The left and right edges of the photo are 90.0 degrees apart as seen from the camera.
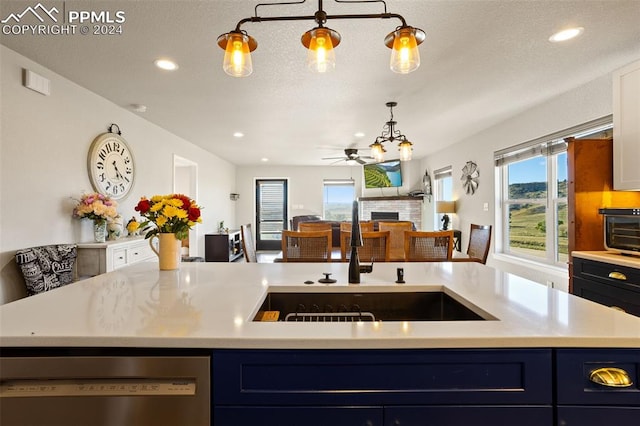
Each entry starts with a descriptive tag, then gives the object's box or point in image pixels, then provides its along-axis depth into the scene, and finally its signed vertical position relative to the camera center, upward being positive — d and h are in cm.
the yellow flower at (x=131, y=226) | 282 -11
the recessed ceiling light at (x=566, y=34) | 213 +123
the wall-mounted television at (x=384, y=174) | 817 +104
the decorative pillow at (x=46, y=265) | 229 -39
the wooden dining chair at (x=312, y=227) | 367 -14
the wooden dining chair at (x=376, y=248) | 260 -28
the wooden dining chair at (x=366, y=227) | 365 -14
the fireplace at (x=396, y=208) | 779 +16
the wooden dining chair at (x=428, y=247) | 266 -27
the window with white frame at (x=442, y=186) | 642 +61
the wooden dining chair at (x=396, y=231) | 350 -19
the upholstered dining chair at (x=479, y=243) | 291 -27
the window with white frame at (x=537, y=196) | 356 +23
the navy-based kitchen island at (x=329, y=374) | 83 -42
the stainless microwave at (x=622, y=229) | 218 -11
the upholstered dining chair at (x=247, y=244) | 282 -27
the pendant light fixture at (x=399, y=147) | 349 +75
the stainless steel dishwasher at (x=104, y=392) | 83 -46
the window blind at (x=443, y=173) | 624 +86
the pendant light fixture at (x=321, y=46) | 124 +68
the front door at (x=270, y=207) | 877 +21
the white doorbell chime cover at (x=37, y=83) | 244 +104
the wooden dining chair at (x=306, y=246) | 257 -26
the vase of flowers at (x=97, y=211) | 290 +4
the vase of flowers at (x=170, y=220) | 162 -3
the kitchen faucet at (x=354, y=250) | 139 -16
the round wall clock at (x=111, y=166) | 317 +53
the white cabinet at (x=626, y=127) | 230 +65
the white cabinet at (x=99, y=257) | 282 -38
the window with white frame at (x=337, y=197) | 871 +48
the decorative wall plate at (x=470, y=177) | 515 +62
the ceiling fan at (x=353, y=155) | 581 +111
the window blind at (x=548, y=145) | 299 +81
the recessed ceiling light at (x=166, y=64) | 252 +121
